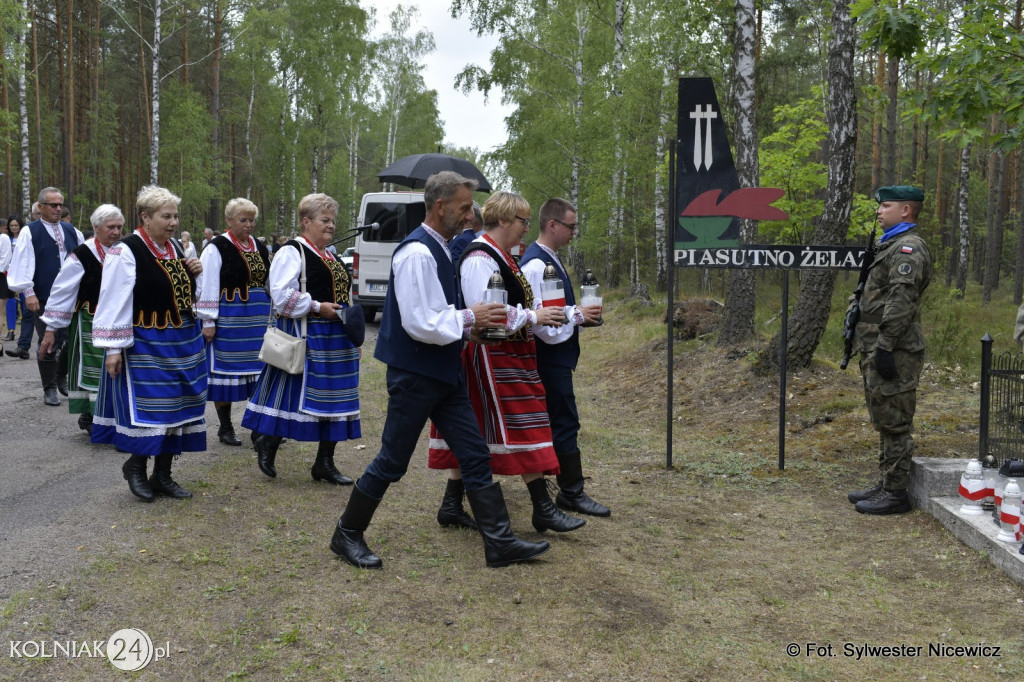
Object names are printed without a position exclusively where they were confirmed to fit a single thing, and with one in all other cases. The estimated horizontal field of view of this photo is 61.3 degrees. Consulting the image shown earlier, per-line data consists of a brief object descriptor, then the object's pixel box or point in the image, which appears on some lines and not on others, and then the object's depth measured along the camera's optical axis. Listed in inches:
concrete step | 173.9
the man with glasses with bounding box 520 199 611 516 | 201.0
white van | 657.6
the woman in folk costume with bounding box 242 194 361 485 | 225.8
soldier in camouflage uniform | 211.3
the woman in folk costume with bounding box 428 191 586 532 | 186.7
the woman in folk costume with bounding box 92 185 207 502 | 201.0
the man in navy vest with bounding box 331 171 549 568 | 159.8
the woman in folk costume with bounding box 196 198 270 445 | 263.4
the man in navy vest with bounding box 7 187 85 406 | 346.6
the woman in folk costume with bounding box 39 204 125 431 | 259.0
